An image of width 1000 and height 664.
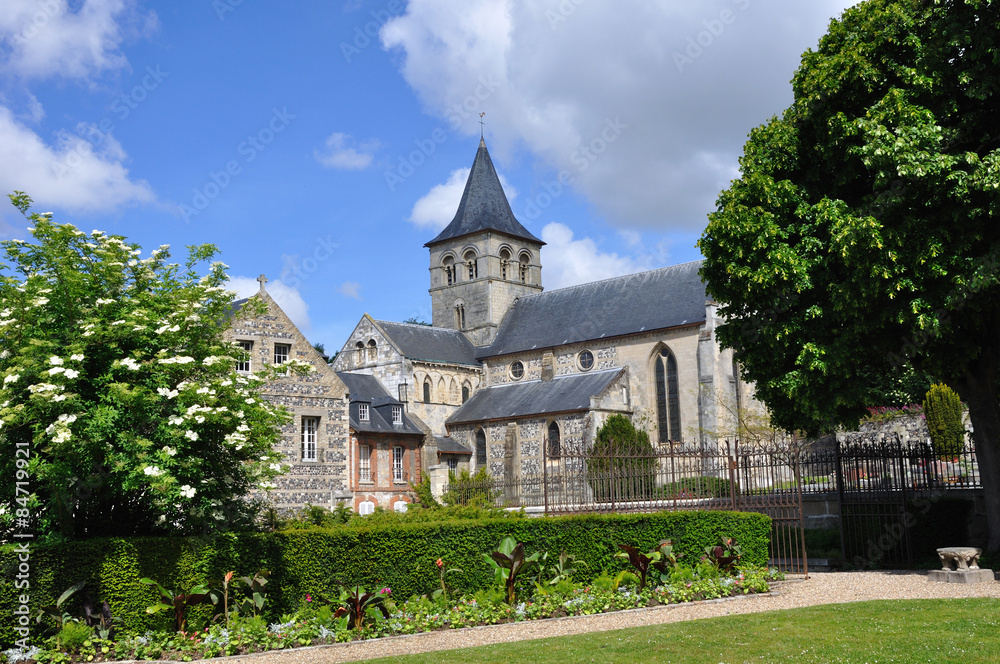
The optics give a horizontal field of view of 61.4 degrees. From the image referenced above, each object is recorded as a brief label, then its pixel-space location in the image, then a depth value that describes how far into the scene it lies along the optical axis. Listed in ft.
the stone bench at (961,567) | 43.24
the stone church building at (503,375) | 118.32
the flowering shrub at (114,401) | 32.96
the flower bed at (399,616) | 31.32
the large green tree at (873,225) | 43.93
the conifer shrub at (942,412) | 100.48
